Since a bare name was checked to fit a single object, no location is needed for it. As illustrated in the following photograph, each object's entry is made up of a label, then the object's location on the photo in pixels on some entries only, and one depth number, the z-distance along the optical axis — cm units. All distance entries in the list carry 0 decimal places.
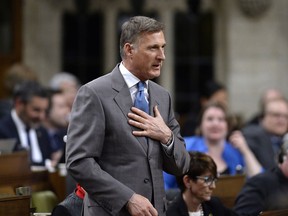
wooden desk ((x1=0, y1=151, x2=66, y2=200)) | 1525
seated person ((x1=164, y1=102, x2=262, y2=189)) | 1856
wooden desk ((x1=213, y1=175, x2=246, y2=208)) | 1612
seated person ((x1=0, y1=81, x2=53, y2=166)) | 1905
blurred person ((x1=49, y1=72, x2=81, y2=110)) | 2436
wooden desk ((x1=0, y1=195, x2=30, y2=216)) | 1196
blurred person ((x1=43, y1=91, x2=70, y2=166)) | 2143
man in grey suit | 1104
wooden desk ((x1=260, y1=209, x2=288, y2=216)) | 1213
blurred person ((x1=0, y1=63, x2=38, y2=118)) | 2217
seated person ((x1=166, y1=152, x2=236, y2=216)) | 1376
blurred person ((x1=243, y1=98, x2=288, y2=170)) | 2000
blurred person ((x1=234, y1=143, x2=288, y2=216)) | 1481
